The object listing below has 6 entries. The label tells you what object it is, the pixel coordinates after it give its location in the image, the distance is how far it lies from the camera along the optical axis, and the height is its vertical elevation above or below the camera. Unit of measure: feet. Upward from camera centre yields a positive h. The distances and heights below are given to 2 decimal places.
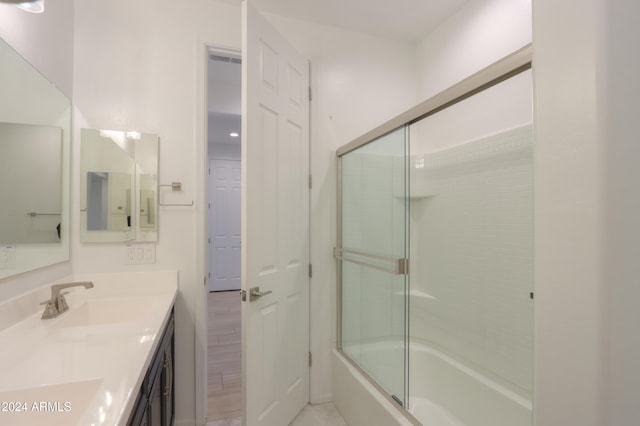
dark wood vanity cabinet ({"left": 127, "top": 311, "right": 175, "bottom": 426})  2.96 -2.26
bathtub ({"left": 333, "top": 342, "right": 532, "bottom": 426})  5.00 -3.44
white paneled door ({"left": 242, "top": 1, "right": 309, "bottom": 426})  4.90 -0.22
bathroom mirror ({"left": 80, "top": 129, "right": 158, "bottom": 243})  5.72 +0.55
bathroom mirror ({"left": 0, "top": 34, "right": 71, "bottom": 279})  3.81 +0.68
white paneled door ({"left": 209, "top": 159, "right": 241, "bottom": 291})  17.10 -0.71
